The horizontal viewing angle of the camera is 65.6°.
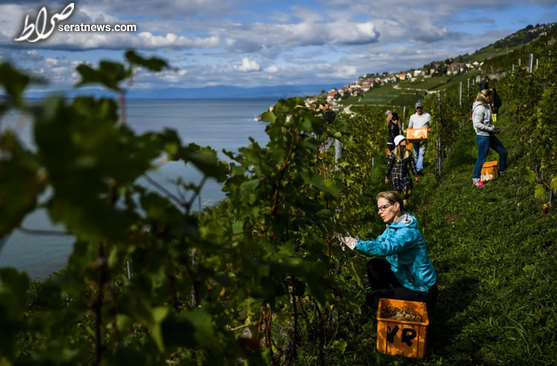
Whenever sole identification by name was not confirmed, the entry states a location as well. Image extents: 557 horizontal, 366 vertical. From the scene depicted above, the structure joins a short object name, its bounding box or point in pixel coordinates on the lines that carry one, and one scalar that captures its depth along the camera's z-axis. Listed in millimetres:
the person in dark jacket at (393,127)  9088
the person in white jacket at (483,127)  7125
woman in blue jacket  3449
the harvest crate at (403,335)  3320
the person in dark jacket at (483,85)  13441
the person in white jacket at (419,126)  9516
